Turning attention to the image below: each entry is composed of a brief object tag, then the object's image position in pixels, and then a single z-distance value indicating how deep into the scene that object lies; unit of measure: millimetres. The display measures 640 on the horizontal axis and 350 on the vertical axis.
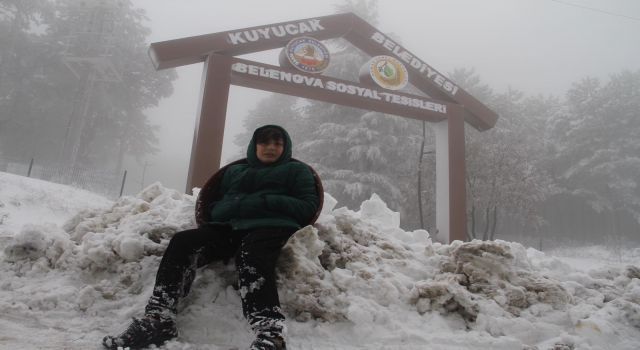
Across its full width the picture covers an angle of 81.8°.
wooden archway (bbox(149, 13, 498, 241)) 6074
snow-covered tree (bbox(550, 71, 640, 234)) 21406
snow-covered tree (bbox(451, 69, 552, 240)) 14453
